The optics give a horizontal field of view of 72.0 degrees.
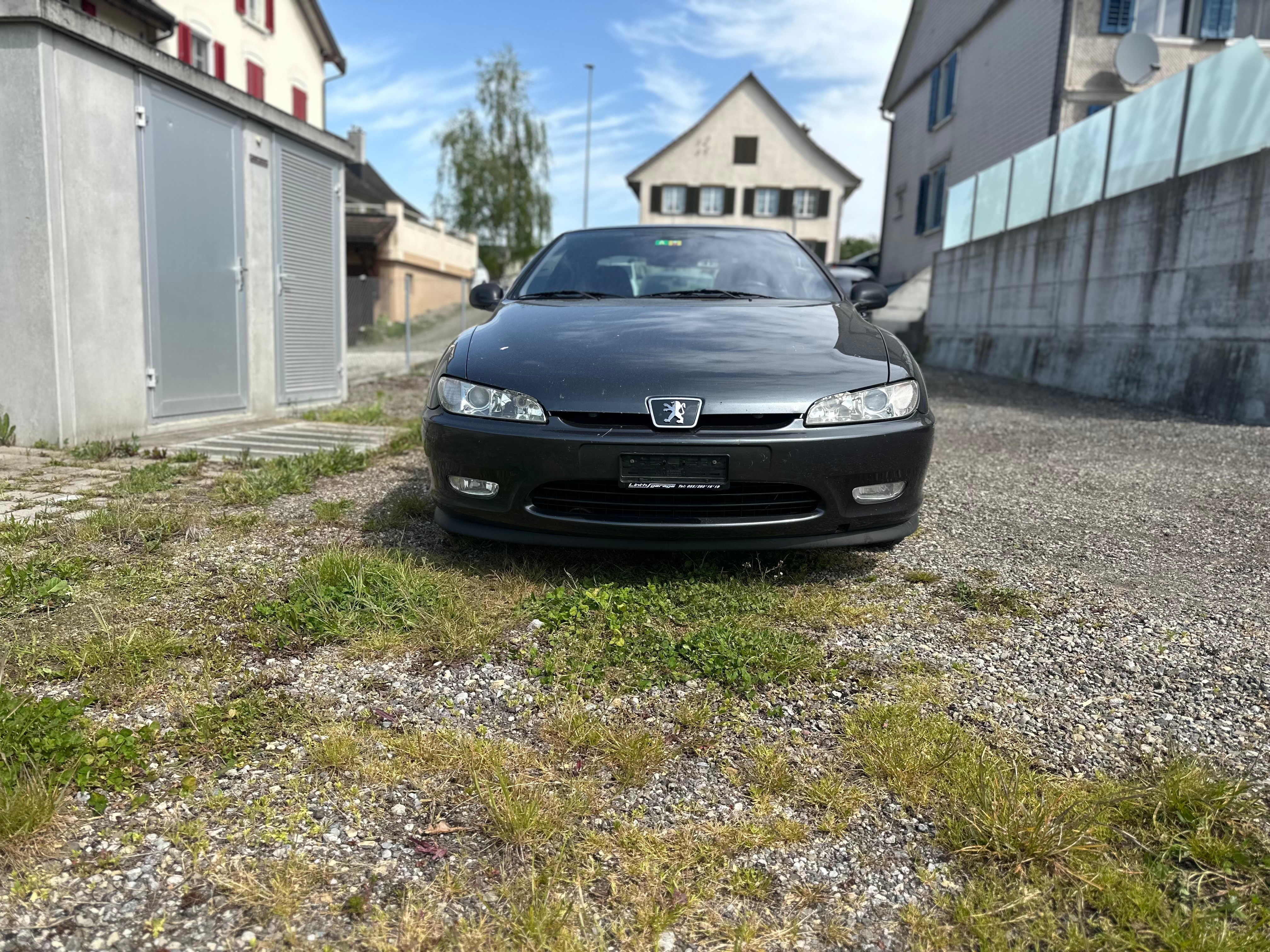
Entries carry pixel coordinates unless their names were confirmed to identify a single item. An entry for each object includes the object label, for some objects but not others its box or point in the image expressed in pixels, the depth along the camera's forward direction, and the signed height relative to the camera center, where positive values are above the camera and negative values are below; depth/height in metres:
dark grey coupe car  2.98 -0.34
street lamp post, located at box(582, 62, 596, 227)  46.88 +8.29
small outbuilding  5.66 +0.59
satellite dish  16.55 +5.66
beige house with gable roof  40.50 +7.68
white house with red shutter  21.23 +7.33
